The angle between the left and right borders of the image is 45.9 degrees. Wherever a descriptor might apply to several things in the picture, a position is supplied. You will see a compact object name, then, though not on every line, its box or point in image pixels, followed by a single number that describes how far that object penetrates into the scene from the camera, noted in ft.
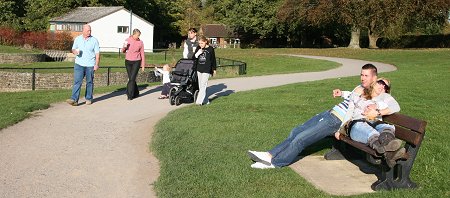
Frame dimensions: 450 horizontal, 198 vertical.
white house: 207.51
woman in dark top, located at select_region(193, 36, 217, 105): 40.50
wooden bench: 18.76
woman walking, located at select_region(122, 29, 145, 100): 44.34
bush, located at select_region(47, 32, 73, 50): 180.86
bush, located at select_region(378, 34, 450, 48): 208.95
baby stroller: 42.75
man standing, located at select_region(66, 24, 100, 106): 40.98
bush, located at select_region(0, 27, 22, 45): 183.32
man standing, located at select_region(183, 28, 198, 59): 43.45
